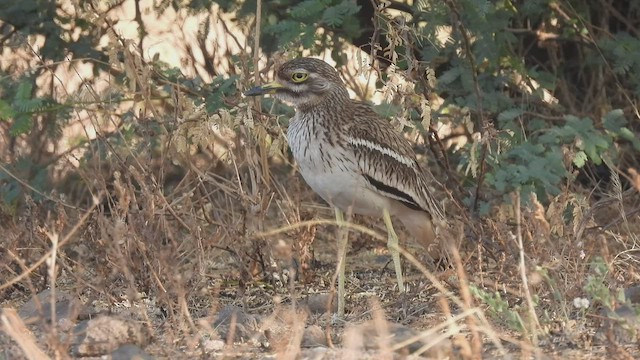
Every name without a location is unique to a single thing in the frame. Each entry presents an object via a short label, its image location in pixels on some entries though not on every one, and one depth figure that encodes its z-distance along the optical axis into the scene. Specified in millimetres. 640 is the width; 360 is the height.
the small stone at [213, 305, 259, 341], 7746
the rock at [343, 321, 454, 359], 6902
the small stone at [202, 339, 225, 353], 7430
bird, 9383
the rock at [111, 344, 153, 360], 7051
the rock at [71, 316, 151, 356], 7316
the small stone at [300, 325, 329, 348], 7595
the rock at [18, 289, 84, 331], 7895
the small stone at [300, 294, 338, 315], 8953
